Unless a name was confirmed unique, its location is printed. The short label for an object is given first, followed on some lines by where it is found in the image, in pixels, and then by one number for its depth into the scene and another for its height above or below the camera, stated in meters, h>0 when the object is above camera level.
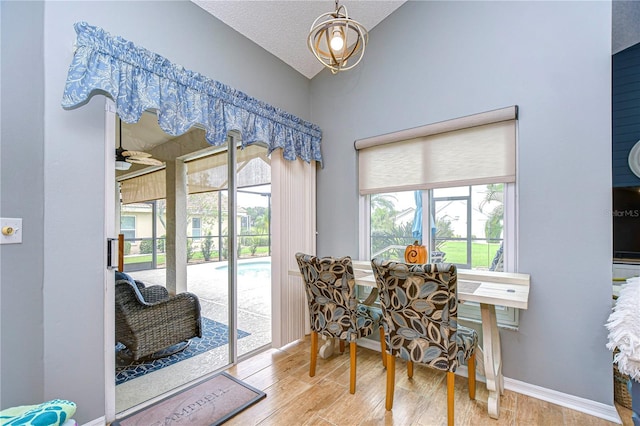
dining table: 1.63 -0.49
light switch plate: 1.38 -0.07
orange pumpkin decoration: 2.25 -0.32
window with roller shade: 2.20 +0.20
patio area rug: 1.99 -1.14
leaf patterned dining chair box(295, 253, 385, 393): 1.98 -0.66
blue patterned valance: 1.52 +0.82
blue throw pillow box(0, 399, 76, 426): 1.14 -0.85
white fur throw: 1.36 -0.60
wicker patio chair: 1.92 -0.79
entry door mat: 1.75 -1.28
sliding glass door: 1.99 -0.23
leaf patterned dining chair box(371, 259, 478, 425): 1.55 -0.59
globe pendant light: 1.62 +1.07
